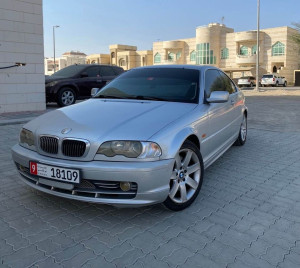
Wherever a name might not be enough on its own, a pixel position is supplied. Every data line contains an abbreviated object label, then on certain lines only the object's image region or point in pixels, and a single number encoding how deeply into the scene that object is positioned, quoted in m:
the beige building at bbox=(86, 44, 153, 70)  77.06
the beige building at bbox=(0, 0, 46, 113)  9.44
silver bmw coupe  2.86
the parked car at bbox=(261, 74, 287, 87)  39.94
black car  11.29
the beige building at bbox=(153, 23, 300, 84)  56.91
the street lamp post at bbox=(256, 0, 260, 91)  26.28
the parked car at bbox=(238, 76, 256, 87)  39.58
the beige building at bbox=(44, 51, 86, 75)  110.19
